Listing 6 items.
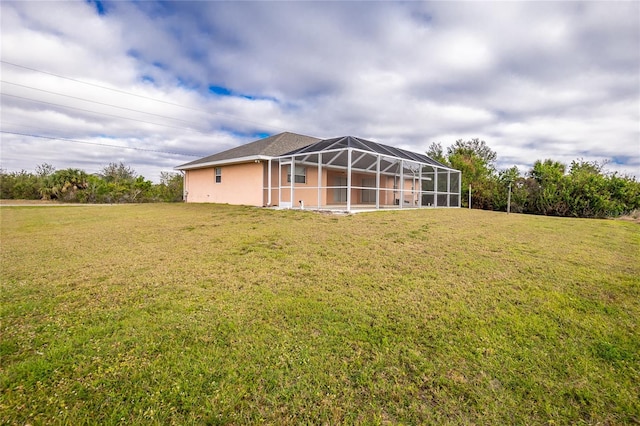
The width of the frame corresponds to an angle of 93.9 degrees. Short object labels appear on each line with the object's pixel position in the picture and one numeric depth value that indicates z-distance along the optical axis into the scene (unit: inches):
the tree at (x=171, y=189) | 1010.7
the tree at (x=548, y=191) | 751.1
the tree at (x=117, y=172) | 1278.3
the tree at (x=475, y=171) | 886.1
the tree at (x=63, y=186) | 978.1
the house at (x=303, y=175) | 584.7
